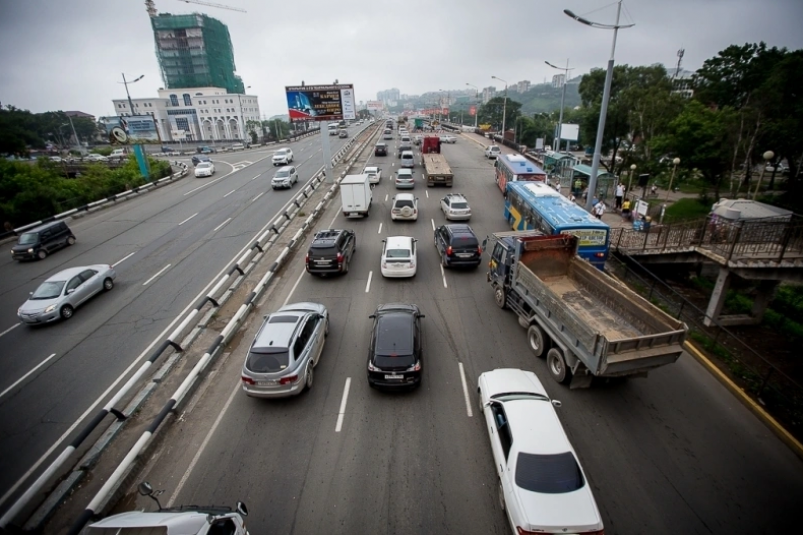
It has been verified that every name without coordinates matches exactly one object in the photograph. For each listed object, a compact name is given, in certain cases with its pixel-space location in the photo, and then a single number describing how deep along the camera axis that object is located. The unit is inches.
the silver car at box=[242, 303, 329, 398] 356.2
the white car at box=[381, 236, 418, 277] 613.9
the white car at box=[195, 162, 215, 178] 1583.4
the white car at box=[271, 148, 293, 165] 1733.5
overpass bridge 455.5
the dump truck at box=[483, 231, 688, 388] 326.6
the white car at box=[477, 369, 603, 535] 229.3
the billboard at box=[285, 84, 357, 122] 1200.8
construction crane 5674.2
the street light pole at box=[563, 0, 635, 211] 615.2
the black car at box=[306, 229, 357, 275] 616.7
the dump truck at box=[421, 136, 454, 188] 1250.1
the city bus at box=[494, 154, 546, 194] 994.7
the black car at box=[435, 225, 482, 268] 642.8
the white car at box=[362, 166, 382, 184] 1294.3
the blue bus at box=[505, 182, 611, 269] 589.3
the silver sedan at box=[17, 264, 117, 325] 525.7
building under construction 5064.0
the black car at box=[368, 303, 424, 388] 371.2
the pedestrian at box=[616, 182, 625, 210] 1002.7
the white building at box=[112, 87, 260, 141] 4778.5
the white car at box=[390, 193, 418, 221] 903.1
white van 912.9
